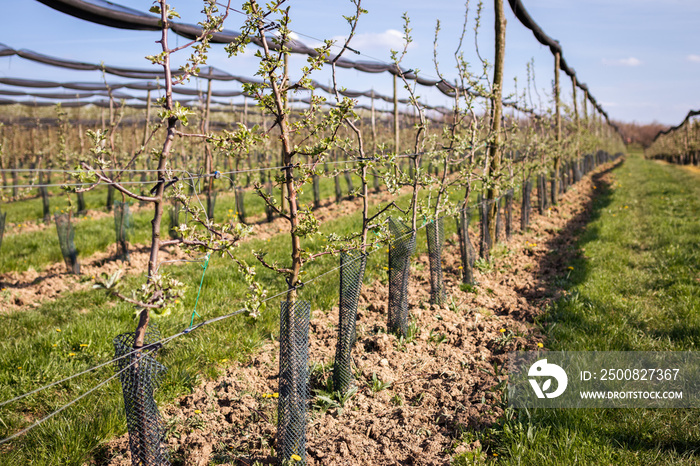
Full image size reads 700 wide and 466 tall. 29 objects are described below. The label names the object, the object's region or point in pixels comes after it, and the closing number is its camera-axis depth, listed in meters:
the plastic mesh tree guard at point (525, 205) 8.91
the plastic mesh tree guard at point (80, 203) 12.48
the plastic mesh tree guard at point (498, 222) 7.10
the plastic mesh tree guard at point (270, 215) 10.23
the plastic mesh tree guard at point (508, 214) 7.84
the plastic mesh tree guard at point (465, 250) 5.54
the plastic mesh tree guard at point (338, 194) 12.94
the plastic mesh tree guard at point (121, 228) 7.35
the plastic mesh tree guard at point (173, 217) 8.89
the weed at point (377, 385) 3.51
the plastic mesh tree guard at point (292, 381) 2.70
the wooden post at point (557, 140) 12.20
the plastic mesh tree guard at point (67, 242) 6.86
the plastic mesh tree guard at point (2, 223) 7.03
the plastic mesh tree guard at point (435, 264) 5.01
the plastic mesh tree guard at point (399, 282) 4.24
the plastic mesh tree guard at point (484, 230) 6.44
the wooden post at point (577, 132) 15.91
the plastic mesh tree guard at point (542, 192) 10.70
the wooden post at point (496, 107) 6.76
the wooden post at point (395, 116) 12.42
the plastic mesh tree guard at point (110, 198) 12.72
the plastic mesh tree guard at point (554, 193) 12.36
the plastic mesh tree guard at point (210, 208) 9.20
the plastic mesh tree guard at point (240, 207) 10.32
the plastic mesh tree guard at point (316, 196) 12.39
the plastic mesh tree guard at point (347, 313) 3.41
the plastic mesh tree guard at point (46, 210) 10.99
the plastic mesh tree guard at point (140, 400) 2.25
